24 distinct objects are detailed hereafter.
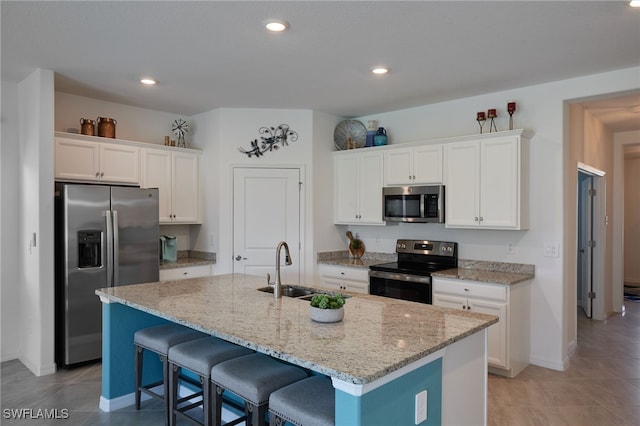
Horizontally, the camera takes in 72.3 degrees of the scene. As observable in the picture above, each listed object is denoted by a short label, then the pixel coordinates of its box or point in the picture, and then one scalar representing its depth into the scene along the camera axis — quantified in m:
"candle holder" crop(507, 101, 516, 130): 4.12
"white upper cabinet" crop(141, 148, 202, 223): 4.91
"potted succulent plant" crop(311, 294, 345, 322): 2.27
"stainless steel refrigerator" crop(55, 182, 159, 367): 3.94
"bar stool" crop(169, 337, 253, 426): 2.43
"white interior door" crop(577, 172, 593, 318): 6.02
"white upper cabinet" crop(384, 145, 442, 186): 4.50
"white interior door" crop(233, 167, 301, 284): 5.12
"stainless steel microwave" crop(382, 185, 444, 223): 4.47
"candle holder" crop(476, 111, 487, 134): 4.29
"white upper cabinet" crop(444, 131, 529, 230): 3.96
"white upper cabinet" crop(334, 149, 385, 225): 5.03
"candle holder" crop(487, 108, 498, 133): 4.25
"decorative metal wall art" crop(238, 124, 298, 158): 5.14
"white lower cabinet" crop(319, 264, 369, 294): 4.83
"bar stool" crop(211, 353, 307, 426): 2.11
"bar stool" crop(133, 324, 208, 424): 2.79
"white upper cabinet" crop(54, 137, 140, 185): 4.20
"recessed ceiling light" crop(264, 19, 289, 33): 2.74
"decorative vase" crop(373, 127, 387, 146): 5.12
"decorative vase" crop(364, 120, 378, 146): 5.23
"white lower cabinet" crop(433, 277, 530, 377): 3.78
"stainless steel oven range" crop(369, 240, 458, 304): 4.28
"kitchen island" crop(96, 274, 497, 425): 1.68
